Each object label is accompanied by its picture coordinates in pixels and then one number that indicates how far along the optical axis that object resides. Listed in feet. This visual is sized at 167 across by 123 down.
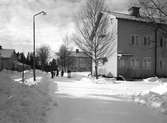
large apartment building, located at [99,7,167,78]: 75.89
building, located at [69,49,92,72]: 240.85
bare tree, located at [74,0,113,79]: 71.61
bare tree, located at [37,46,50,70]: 217.97
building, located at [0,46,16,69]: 168.16
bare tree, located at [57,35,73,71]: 146.00
